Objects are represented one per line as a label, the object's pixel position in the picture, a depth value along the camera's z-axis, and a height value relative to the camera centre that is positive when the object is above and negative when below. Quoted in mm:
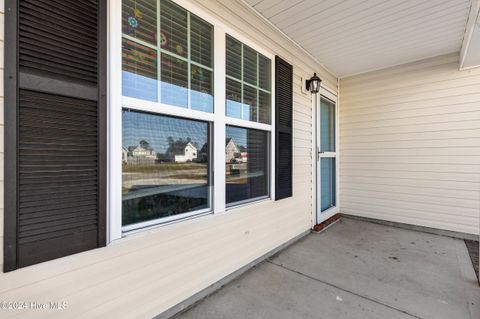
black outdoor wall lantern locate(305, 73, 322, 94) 3379 +1140
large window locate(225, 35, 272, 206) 2270 +424
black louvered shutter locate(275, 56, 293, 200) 2777 +408
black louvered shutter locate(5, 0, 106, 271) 1059 +162
